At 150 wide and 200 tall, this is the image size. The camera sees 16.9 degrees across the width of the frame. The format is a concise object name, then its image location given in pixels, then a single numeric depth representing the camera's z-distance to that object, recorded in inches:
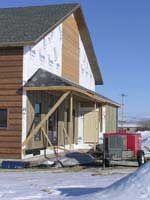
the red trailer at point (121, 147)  728.3
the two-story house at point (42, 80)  839.1
